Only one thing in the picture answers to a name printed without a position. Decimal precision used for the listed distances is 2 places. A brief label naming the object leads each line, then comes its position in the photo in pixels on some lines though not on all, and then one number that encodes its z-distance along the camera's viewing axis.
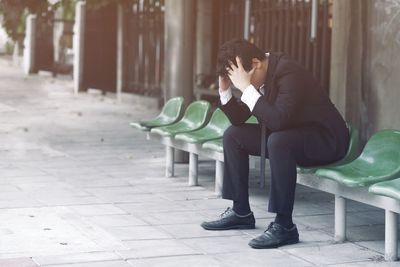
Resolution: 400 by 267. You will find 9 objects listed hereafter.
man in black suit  6.06
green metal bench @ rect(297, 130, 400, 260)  5.84
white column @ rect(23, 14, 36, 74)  25.12
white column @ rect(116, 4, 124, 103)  19.02
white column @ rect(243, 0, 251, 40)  13.20
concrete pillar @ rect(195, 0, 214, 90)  16.38
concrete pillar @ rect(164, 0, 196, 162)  10.14
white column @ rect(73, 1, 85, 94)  20.30
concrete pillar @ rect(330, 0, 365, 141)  8.73
